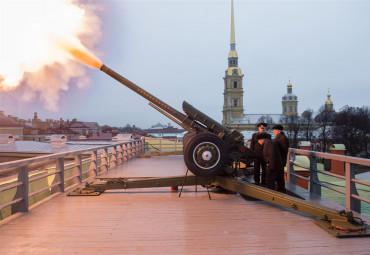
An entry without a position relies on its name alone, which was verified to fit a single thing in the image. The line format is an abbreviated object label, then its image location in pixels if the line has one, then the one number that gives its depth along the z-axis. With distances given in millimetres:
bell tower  159875
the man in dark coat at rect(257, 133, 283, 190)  6422
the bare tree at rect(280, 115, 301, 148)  89250
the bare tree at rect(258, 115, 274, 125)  141150
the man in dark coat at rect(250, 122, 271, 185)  7233
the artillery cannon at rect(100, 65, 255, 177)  6557
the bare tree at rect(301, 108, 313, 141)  93762
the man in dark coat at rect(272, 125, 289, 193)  6789
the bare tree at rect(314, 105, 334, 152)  78131
